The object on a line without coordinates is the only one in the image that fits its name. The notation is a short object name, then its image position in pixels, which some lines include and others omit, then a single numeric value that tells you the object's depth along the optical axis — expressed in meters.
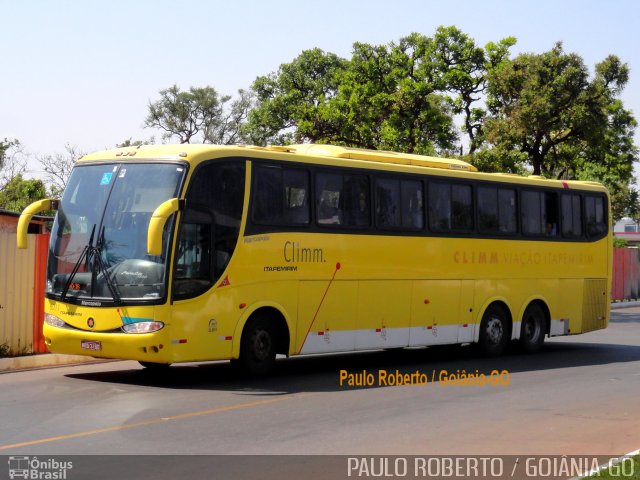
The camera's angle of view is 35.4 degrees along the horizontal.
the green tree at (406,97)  36.72
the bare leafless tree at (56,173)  51.44
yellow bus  13.84
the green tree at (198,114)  78.38
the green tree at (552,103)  32.31
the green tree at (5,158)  47.26
